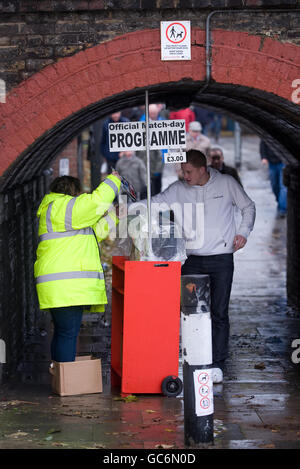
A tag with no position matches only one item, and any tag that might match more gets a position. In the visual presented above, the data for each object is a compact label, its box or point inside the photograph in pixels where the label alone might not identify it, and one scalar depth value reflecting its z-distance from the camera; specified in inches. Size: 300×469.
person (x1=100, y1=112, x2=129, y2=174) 1322.6
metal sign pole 638.5
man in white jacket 682.2
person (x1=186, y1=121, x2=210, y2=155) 1289.7
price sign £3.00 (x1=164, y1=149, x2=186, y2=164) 678.5
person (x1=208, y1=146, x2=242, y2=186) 930.0
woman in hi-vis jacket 624.7
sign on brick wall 633.0
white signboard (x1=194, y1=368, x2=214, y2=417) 508.4
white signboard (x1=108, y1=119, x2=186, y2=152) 669.9
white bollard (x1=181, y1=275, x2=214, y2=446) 509.0
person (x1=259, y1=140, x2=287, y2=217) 1534.2
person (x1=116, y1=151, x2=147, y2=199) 1254.3
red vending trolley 625.3
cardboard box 634.8
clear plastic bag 641.0
